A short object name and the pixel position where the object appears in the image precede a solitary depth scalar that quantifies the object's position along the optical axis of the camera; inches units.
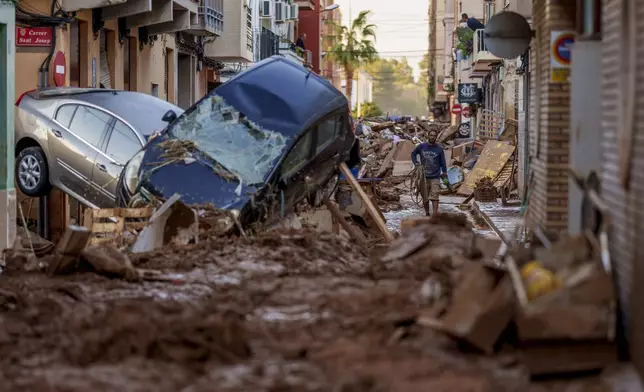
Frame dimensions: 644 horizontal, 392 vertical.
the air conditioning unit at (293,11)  2620.6
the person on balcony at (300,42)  3056.6
